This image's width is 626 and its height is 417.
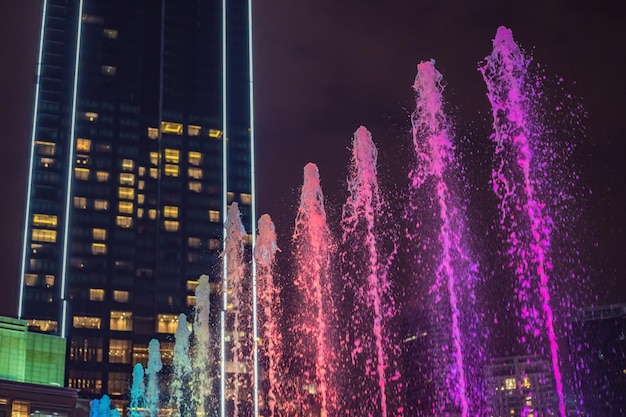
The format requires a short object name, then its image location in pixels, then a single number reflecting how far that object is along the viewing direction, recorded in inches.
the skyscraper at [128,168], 4229.8
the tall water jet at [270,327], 4092.0
